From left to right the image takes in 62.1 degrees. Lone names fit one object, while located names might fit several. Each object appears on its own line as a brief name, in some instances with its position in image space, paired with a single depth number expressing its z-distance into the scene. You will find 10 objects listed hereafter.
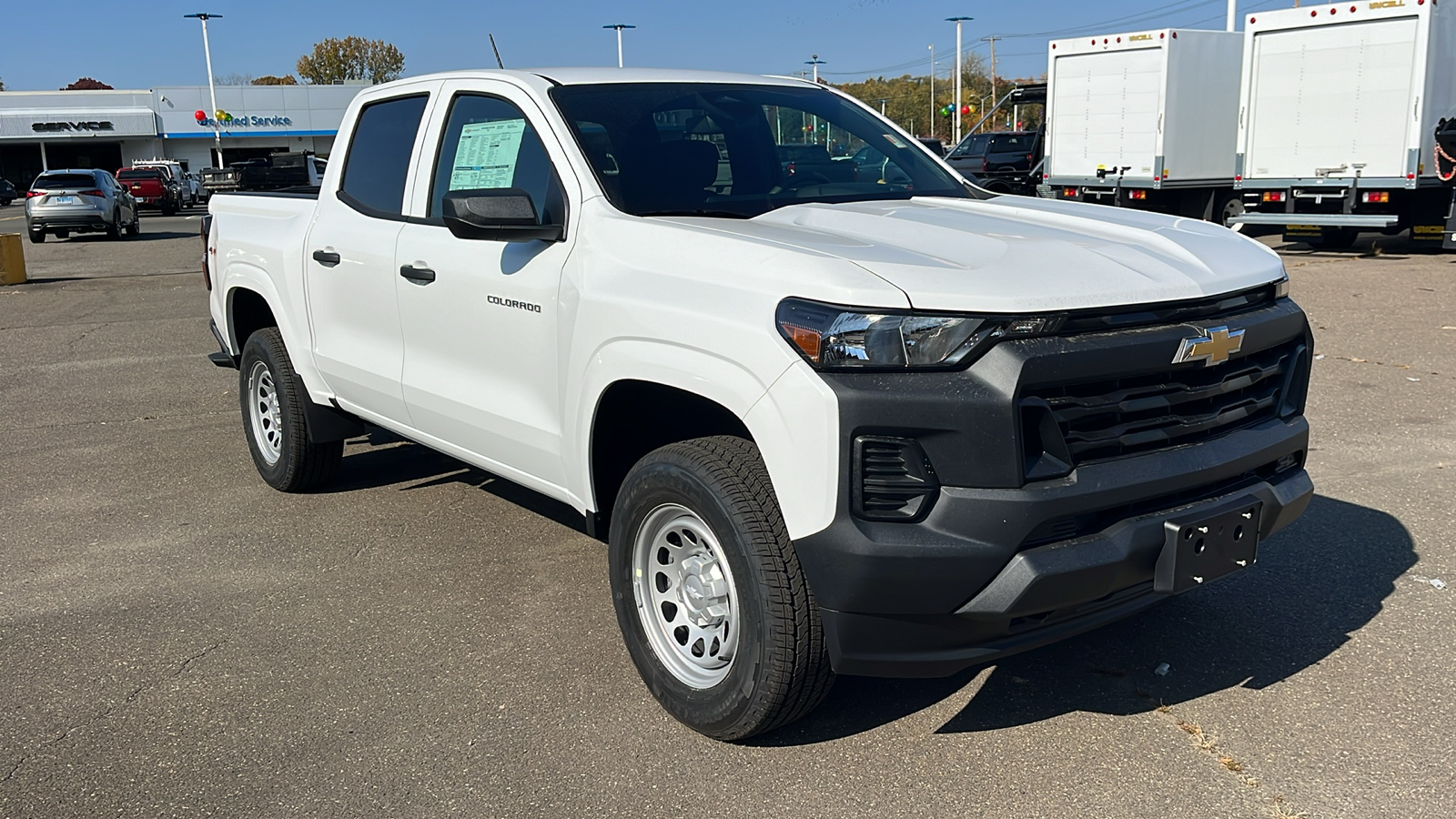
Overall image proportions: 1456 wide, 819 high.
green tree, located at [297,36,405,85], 106.00
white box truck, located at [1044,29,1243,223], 19.00
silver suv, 26.92
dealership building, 65.25
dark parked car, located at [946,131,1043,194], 26.34
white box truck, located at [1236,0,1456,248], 15.66
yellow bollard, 17.62
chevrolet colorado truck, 2.87
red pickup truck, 41.97
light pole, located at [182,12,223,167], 64.44
